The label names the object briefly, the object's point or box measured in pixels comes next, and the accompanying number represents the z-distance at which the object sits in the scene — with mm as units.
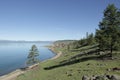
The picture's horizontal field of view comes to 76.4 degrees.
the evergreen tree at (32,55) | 33638
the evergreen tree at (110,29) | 18639
